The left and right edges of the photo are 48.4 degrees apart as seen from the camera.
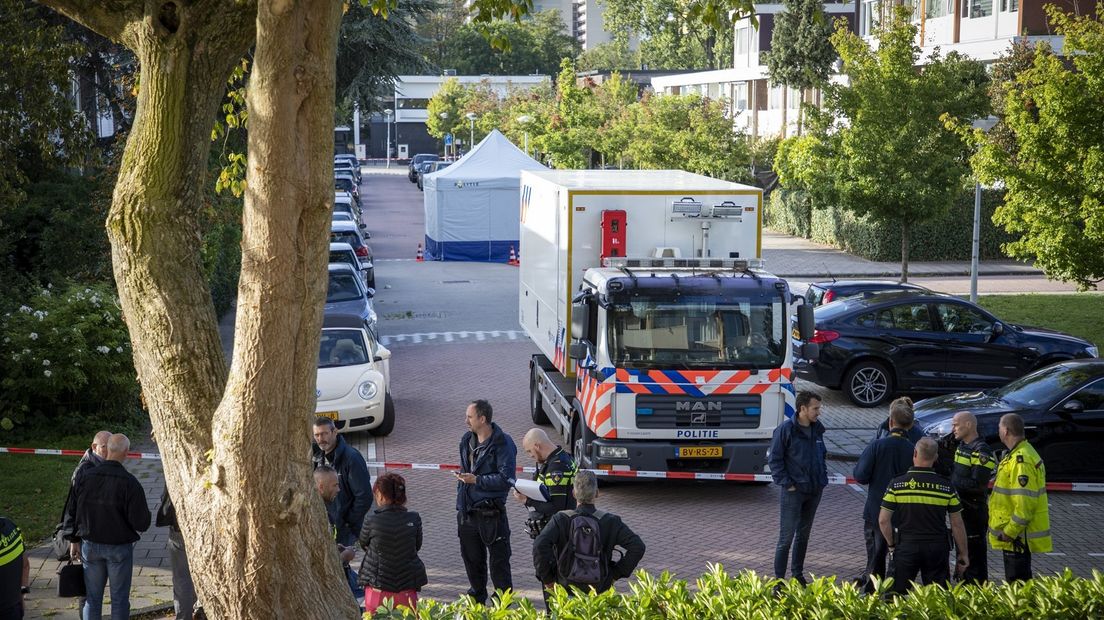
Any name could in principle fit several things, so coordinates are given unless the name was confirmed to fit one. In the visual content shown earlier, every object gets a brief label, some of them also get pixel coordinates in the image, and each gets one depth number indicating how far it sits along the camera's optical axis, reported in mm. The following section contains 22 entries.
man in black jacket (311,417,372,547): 9430
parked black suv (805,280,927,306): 20719
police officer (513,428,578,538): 9164
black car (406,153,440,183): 77312
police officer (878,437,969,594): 8891
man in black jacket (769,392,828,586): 10234
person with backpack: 7855
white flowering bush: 14891
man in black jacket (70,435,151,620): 8812
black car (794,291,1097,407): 17719
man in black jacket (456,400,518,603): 9469
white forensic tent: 36750
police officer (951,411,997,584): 9812
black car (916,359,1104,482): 13195
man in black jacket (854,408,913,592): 9938
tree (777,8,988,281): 25547
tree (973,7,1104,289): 18153
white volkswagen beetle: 15320
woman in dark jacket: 8078
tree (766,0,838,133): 50750
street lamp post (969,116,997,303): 21953
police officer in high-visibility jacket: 9320
